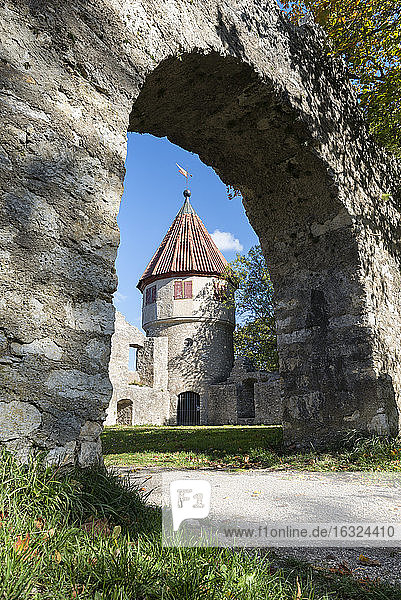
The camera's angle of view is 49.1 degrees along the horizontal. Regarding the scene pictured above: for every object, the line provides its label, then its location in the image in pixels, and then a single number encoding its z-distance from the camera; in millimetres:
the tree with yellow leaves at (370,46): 5262
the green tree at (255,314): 19844
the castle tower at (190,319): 22156
